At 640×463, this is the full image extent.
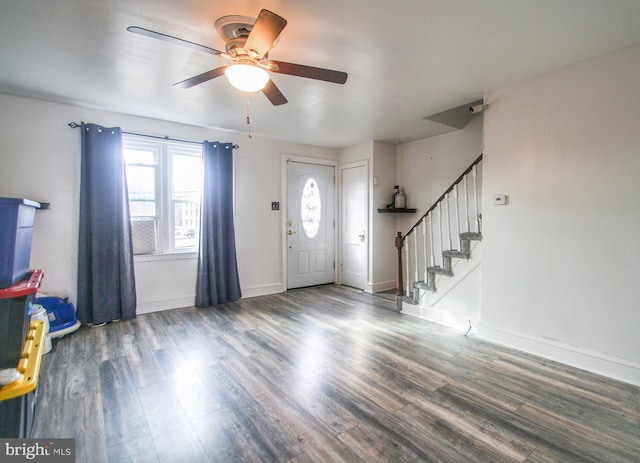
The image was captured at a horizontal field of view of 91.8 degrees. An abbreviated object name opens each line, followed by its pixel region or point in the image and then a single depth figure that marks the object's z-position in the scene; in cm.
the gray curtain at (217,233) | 454
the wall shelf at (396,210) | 532
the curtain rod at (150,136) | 368
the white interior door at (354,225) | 552
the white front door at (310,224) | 557
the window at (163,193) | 419
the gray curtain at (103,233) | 373
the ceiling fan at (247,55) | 191
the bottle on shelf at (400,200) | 546
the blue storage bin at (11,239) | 183
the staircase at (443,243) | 361
